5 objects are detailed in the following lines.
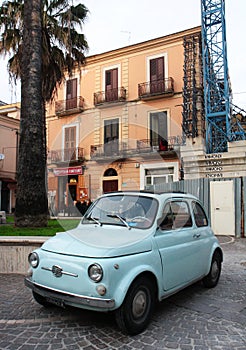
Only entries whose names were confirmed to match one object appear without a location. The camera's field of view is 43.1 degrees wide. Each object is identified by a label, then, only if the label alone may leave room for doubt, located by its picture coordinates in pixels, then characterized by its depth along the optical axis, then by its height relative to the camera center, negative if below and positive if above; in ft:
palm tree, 25.62 +4.30
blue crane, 58.50 +17.92
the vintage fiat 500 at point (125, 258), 10.78 -2.90
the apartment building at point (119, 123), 72.33 +15.37
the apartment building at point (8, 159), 90.48 +6.86
